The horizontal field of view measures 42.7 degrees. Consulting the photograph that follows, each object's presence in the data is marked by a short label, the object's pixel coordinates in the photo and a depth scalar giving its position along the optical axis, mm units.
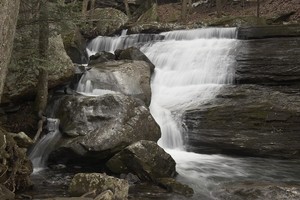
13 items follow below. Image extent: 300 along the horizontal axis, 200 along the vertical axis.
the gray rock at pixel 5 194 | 6707
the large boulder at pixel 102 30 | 21781
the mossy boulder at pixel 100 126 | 9664
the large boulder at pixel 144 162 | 8656
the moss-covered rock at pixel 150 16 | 26600
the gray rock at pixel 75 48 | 17180
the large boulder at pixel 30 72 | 9352
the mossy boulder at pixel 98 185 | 7121
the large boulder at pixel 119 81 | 13242
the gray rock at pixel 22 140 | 8984
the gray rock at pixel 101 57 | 16344
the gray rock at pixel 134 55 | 15945
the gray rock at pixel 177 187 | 8055
